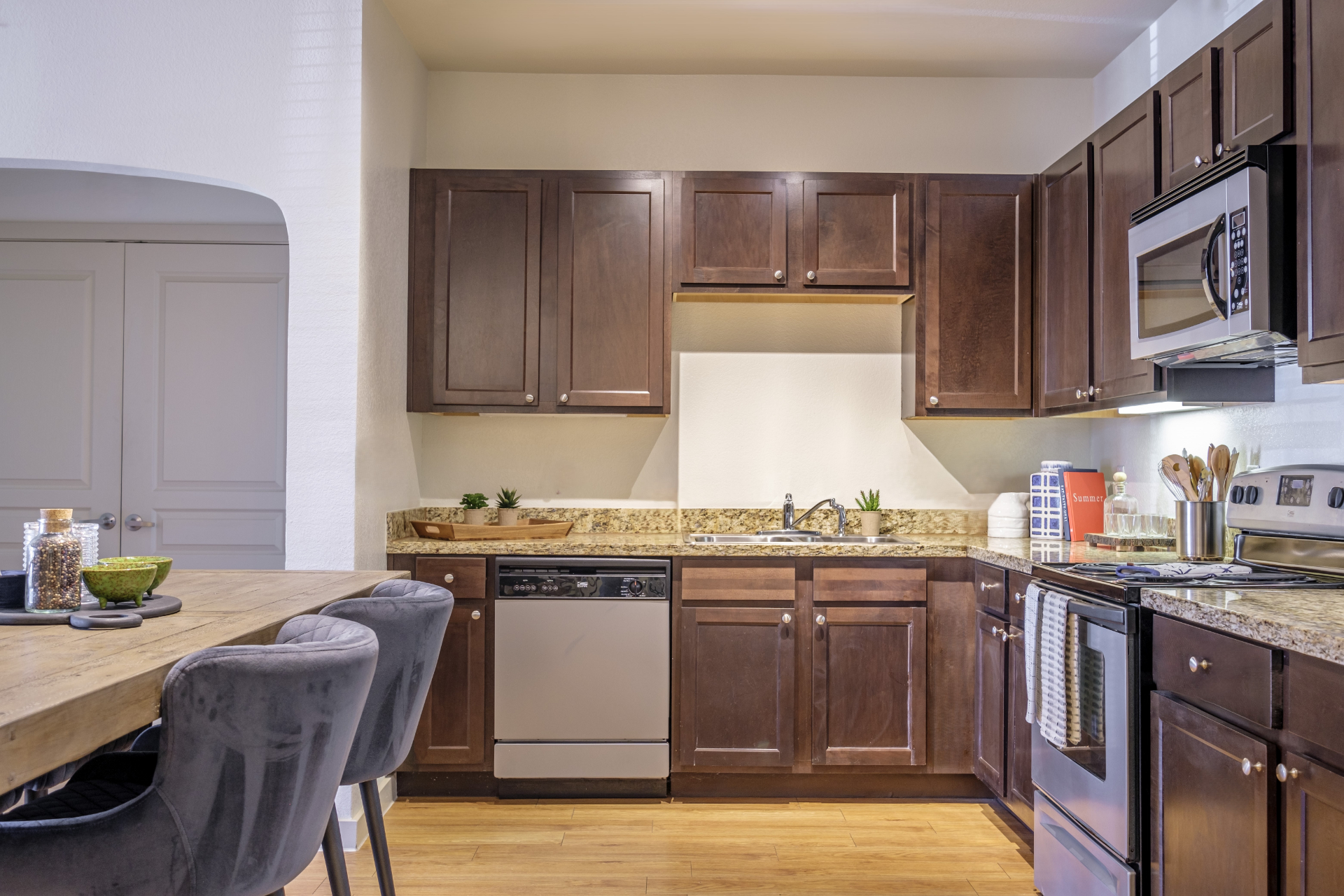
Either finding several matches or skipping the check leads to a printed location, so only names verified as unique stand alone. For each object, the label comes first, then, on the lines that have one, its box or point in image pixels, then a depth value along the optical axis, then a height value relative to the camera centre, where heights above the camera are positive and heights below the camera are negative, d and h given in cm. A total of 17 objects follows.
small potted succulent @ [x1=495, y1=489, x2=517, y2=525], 341 -17
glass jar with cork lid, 152 -20
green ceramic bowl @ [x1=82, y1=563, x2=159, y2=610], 152 -21
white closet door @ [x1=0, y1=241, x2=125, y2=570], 376 +36
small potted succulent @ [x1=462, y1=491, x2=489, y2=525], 345 -18
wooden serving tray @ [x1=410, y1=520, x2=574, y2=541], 317 -26
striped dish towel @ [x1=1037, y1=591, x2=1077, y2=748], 222 -53
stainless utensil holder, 245 -18
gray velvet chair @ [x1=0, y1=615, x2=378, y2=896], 106 -43
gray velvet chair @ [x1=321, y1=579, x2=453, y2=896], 170 -41
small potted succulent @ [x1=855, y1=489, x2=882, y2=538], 353 -21
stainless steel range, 195 -41
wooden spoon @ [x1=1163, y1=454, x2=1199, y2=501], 253 -2
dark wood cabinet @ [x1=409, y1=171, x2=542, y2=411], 333 +59
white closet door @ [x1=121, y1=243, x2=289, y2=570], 375 +23
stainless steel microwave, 191 +46
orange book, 321 -13
